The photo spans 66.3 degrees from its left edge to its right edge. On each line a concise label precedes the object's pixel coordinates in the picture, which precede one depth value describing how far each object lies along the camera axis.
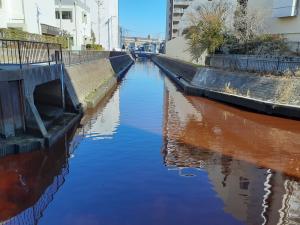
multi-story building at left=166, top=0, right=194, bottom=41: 67.77
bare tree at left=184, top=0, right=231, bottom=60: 23.48
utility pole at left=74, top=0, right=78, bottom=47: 36.37
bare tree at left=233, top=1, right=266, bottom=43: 22.20
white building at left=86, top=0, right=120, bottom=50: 53.21
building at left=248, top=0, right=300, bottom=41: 20.17
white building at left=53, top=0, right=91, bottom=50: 36.34
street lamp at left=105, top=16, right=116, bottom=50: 61.21
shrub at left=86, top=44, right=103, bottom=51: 35.00
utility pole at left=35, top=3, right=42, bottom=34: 24.88
